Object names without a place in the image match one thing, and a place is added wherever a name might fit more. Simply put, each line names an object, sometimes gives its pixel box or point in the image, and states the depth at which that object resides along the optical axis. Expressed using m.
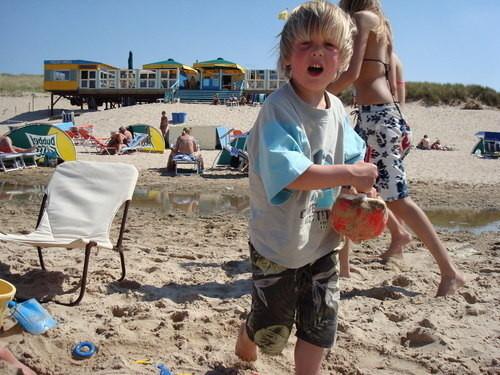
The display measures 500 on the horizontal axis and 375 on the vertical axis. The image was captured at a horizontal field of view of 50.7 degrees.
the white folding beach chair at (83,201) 3.64
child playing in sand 1.84
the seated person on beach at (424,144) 18.81
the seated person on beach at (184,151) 11.73
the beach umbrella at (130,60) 49.06
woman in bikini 3.37
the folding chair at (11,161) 11.06
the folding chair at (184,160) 11.53
